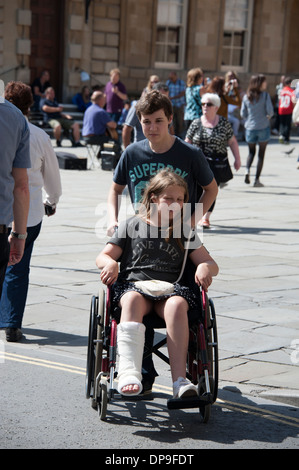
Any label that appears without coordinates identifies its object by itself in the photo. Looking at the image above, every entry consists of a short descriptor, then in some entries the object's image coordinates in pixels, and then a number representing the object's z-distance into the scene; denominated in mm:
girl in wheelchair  5000
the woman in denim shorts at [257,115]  16297
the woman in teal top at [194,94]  16078
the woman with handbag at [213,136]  11609
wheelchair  4824
